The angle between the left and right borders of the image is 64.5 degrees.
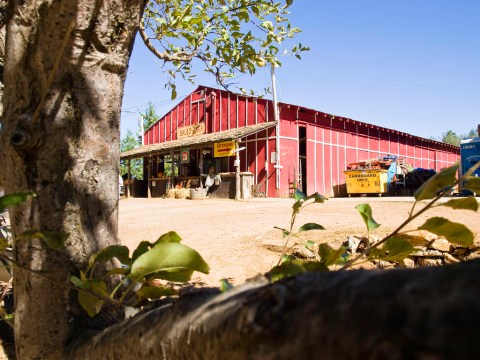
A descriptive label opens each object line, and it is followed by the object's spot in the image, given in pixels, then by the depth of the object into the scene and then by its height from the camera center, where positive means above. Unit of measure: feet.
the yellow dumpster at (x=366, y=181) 53.78 +0.48
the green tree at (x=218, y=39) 9.55 +4.17
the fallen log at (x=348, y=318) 0.93 -0.39
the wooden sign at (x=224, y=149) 58.95 +6.06
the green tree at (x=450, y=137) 286.15 +35.81
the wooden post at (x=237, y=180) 53.42 +0.95
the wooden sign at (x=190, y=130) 71.97 +11.20
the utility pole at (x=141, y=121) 91.40 +18.06
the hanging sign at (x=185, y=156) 66.59 +5.57
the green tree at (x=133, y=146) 163.43 +18.78
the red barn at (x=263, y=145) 57.93 +6.97
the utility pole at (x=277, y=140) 56.80 +6.92
